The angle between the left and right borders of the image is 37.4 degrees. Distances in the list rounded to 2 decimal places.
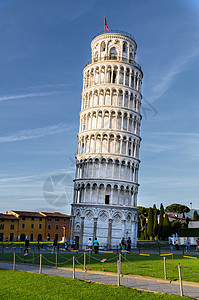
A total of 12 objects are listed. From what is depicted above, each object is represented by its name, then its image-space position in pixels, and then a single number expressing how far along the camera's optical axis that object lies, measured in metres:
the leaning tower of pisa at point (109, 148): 49.31
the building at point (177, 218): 102.31
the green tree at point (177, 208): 102.25
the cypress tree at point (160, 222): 81.88
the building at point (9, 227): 80.00
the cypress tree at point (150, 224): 82.44
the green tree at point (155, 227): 81.86
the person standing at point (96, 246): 30.60
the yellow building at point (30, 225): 83.62
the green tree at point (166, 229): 81.62
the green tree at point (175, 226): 84.06
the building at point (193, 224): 72.20
